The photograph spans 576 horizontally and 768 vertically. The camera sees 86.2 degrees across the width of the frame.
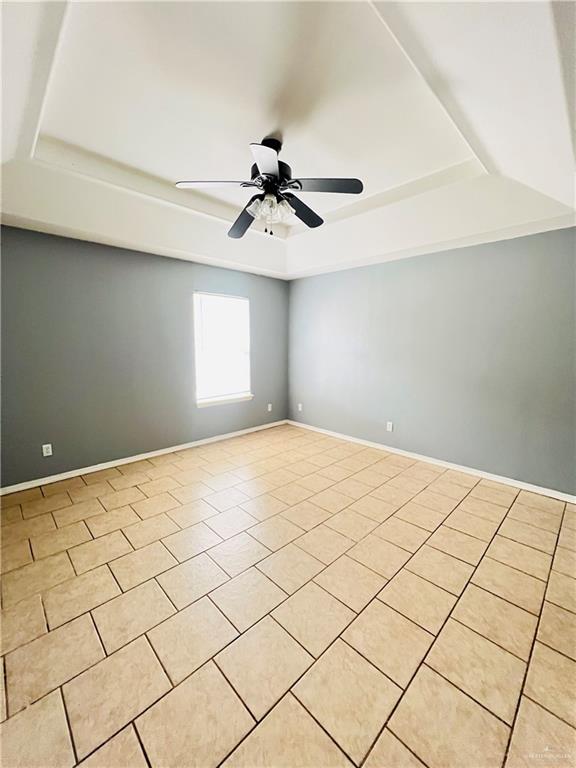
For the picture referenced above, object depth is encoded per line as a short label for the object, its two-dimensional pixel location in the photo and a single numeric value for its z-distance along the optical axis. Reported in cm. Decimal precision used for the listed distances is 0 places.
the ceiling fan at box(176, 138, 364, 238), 193
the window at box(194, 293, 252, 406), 403
